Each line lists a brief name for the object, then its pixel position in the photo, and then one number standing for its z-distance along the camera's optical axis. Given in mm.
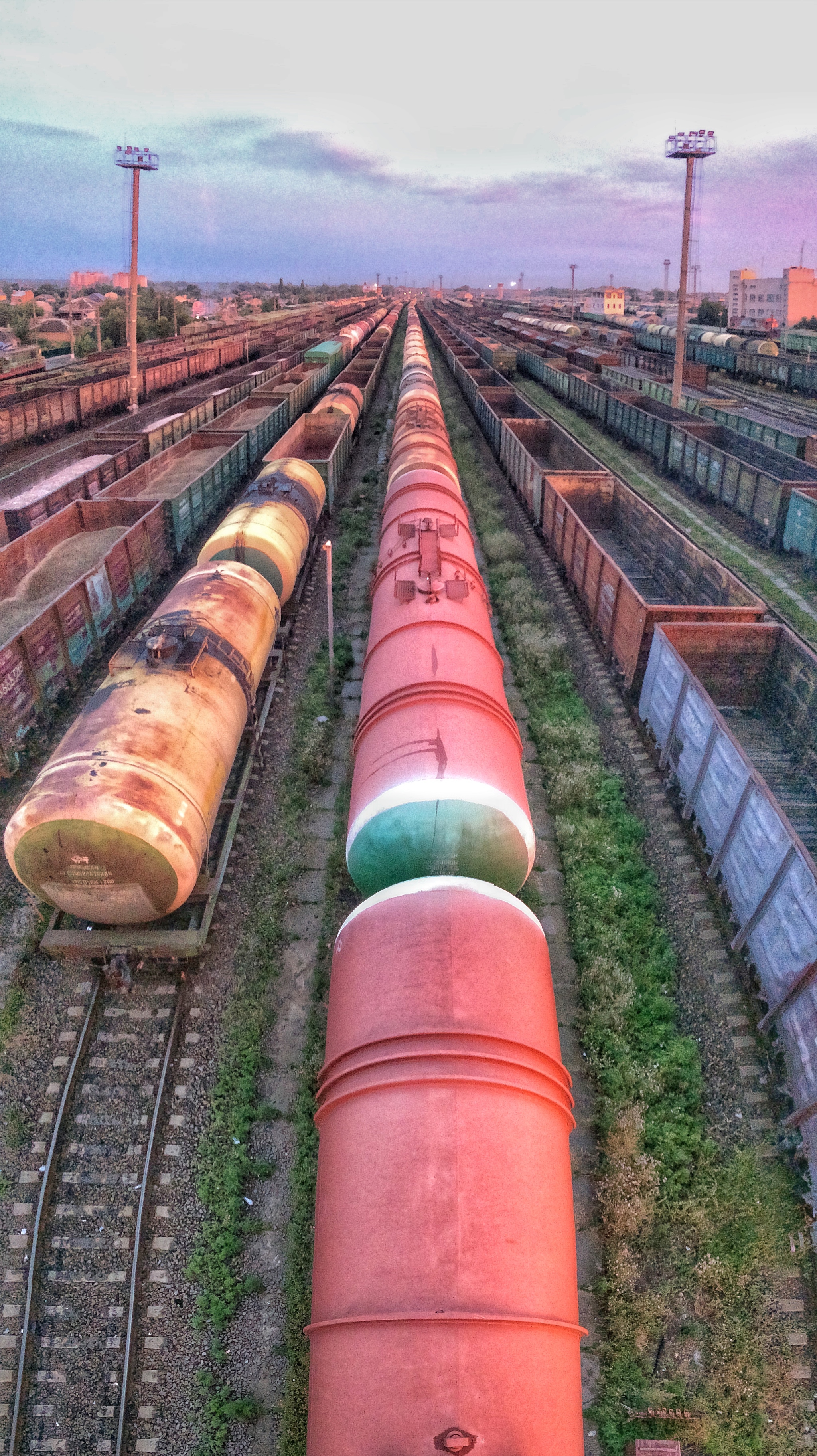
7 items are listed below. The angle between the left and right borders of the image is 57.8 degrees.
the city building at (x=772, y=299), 105500
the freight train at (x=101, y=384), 36125
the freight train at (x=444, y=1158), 4281
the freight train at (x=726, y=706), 8445
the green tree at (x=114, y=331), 75812
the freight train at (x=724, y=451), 22750
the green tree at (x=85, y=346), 71062
